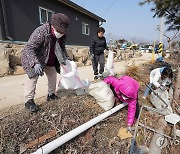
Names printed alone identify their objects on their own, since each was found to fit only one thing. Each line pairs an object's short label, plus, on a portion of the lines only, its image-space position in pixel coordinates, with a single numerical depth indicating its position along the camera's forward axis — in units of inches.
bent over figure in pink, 76.4
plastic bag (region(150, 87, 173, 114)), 105.9
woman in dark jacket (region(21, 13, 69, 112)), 65.7
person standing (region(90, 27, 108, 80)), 137.8
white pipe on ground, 56.8
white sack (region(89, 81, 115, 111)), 84.1
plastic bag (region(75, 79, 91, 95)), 94.0
